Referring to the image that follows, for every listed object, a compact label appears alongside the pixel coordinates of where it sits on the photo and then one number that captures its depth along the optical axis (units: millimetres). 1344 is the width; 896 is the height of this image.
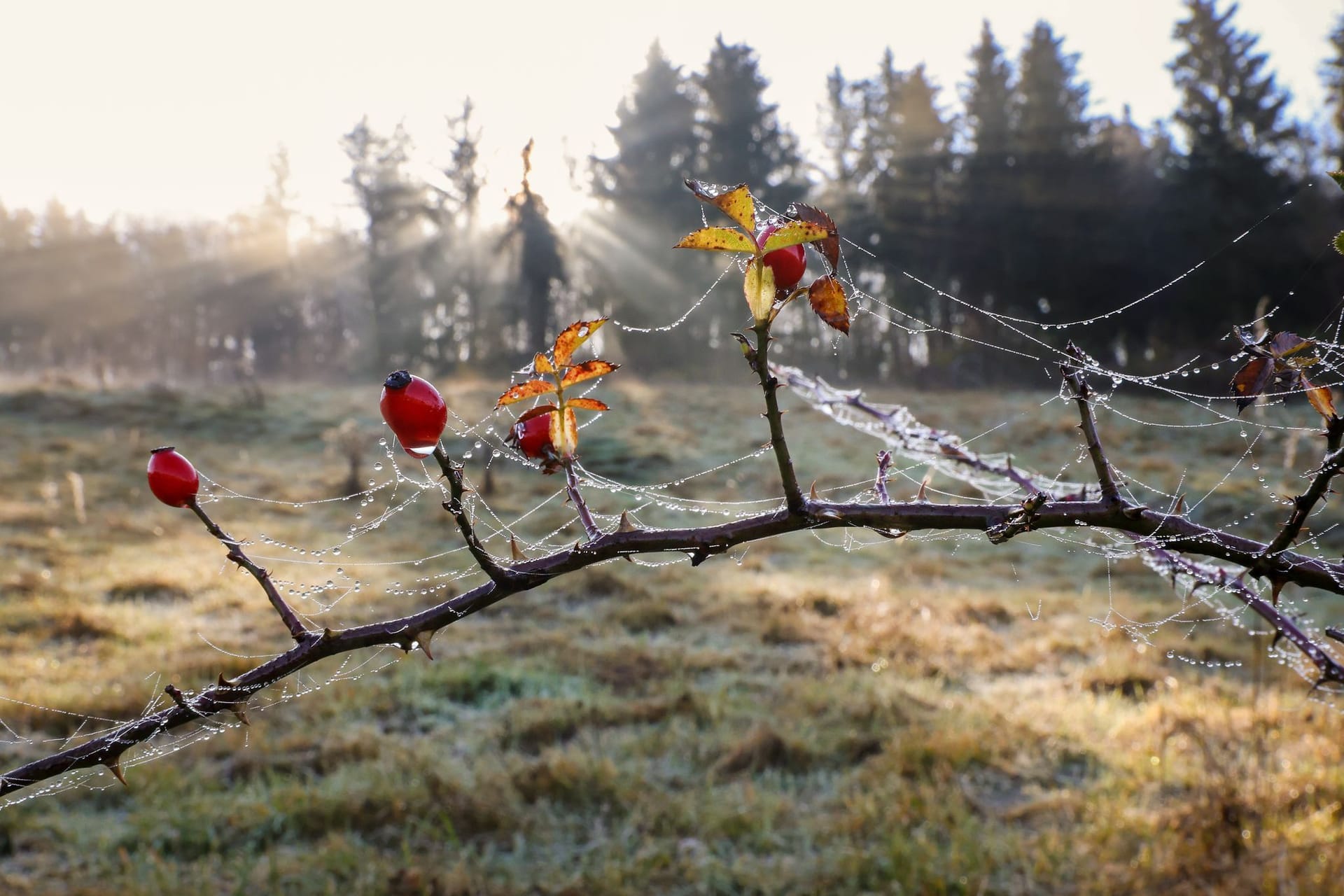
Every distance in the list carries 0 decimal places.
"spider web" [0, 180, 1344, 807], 642
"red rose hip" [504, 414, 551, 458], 383
